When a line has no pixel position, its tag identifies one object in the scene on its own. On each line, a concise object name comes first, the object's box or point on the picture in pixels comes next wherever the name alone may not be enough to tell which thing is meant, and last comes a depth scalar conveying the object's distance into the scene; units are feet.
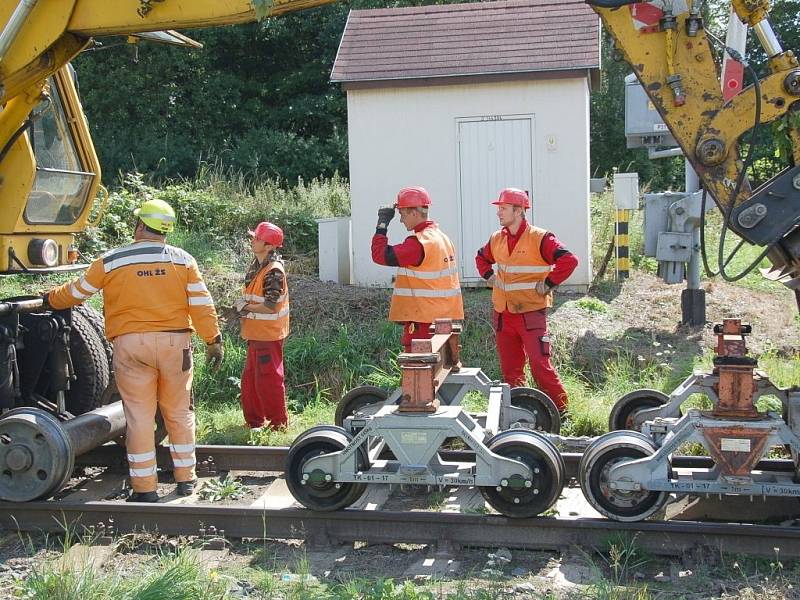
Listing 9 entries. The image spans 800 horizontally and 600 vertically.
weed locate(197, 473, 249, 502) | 21.98
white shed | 40.16
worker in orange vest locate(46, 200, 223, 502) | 20.86
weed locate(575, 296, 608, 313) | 38.09
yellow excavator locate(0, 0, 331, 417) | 19.04
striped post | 41.42
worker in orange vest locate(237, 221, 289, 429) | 26.12
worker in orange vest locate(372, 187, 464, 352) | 25.96
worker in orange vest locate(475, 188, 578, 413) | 26.50
